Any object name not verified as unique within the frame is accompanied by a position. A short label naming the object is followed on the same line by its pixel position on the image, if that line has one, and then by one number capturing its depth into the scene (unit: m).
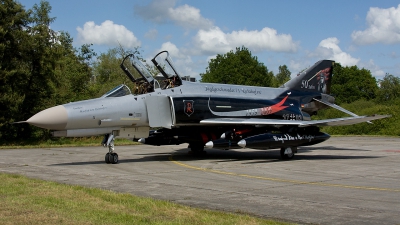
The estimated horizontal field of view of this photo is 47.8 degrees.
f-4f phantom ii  13.73
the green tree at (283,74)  129.18
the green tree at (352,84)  75.44
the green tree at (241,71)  63.97
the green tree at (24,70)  27.64
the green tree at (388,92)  74.18
